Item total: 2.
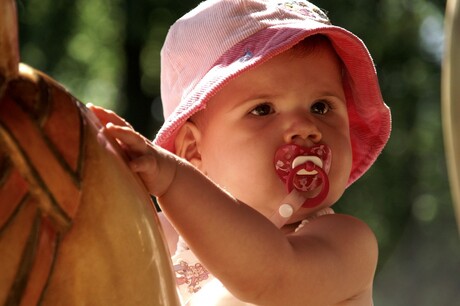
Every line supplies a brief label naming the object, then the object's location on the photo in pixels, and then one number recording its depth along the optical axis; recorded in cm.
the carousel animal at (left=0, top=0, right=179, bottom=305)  216
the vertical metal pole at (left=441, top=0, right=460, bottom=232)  222
